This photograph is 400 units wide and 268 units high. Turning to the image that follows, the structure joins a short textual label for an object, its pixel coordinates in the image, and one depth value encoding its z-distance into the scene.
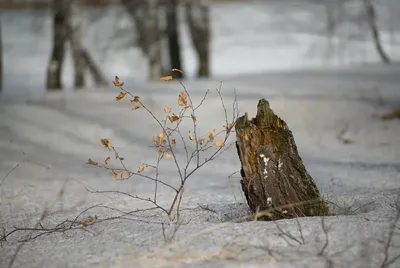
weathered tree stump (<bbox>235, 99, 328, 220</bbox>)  8.95
